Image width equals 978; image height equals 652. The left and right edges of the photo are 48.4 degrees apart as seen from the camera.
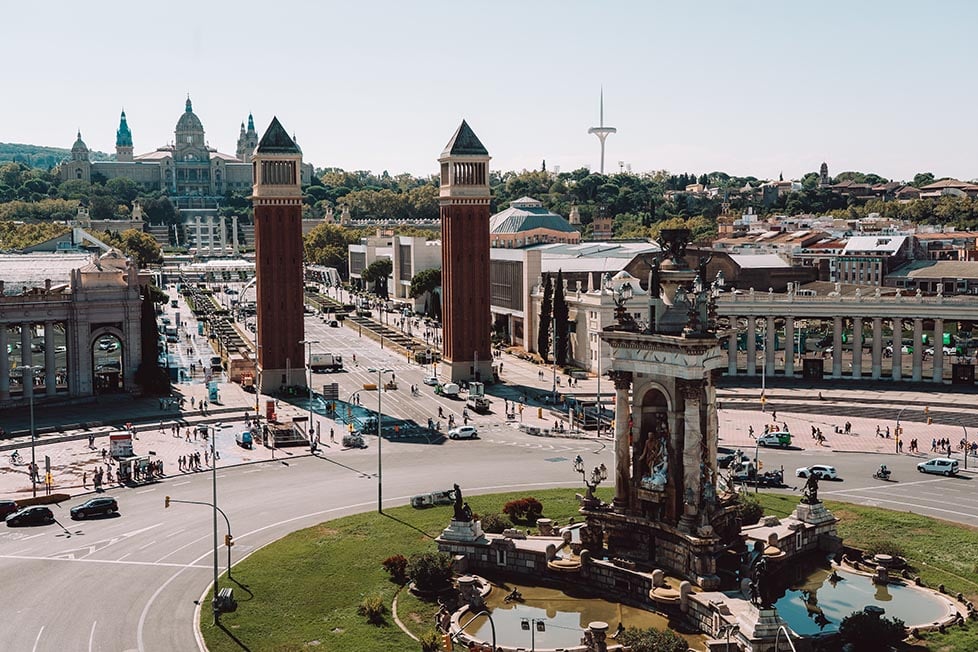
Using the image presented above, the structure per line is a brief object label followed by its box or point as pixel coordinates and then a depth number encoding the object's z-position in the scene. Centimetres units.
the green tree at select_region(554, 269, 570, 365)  12669
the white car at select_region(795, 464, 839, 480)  7538
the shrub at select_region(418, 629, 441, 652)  4359
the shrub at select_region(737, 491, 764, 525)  5825
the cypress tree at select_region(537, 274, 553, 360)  13038
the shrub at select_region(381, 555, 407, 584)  5275
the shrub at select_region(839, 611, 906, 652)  4275
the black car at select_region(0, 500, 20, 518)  6769
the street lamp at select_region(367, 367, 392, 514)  6575
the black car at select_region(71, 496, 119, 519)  6680
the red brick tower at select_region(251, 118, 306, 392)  11275
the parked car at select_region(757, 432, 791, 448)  8656
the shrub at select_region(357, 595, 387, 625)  4725
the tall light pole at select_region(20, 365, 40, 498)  7288
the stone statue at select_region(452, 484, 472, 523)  5534
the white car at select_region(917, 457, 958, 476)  7681
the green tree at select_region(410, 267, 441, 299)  18062
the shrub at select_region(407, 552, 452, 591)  5066
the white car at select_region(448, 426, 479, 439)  9119
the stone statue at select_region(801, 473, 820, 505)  5762
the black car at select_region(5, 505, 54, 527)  6531
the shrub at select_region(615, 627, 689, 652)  4150
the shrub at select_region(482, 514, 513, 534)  5800
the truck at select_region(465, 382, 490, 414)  10312
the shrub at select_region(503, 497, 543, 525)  6369
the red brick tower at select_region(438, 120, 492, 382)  11869
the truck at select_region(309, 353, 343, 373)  12912
